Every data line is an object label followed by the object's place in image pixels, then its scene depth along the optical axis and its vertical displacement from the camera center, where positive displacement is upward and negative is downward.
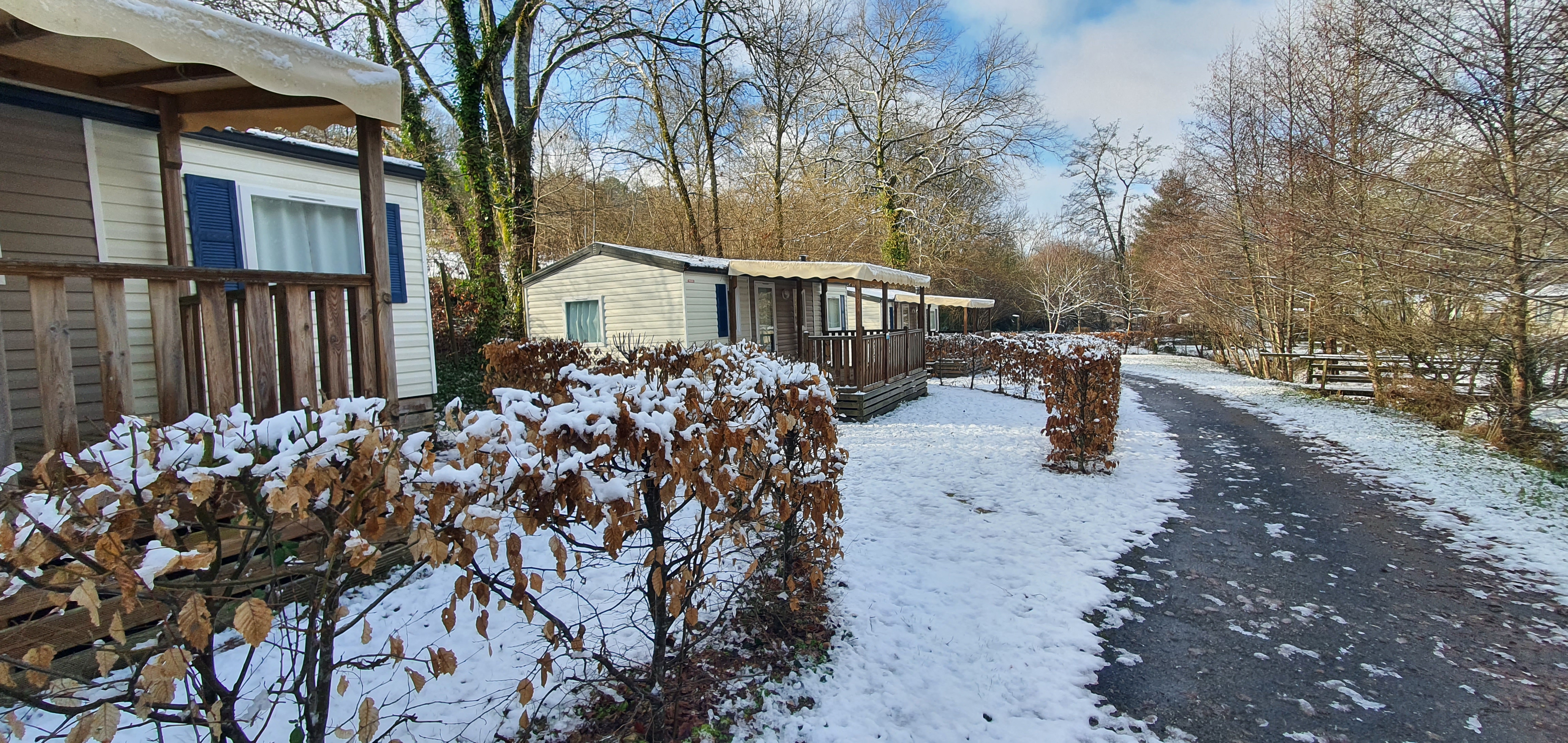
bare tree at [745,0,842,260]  15.01 +7.64
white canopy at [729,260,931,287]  11.30 +1.21
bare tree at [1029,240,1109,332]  32.71 +2.52
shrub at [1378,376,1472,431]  9.32 -1.29
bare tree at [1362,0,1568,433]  6.56 +2.09
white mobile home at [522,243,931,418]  10.69 +0.65
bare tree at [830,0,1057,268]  23.11 +8.05
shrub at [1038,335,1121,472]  7.01 -0.90
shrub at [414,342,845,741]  1.92 -0.54
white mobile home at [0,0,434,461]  2.74 +0.99
